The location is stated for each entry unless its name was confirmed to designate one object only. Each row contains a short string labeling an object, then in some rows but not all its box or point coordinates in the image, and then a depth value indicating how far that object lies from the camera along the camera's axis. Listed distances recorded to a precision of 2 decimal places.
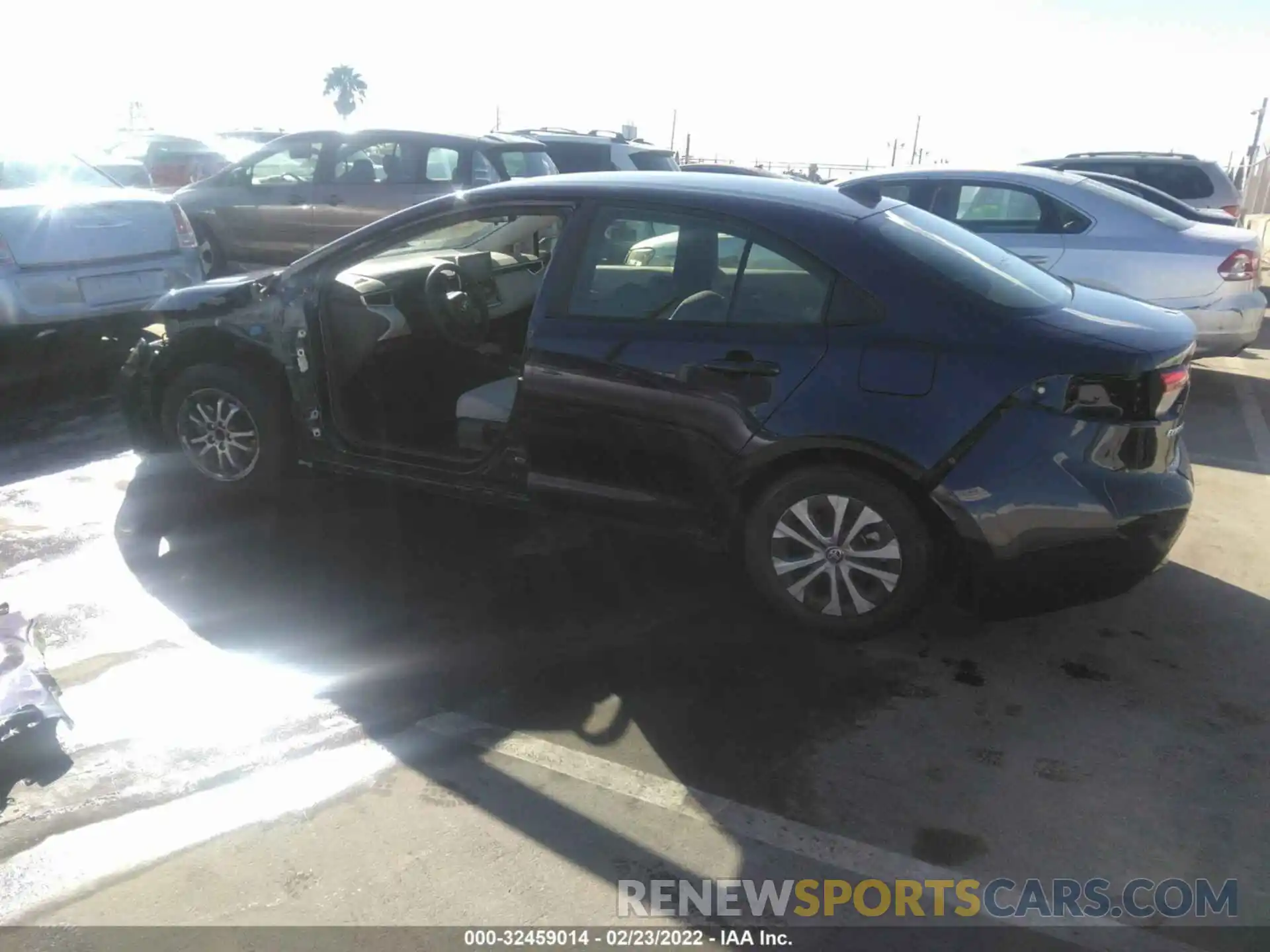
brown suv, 9.97
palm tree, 65.62
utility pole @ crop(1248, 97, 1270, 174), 24.17
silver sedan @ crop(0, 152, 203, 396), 6.26
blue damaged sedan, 3.21
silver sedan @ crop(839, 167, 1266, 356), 6.72
